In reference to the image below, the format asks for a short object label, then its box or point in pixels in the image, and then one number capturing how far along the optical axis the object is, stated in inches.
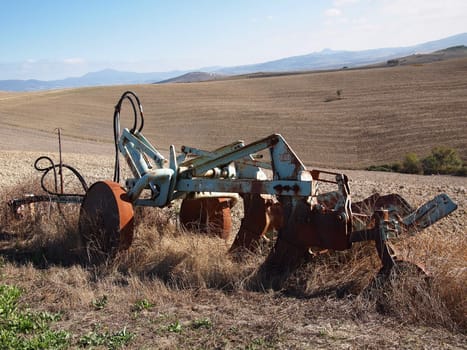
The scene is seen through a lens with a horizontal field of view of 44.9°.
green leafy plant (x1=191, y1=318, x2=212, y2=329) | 161.1
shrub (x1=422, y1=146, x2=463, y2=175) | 917.2
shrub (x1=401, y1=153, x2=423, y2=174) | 925.8
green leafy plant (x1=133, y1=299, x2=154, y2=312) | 178.2
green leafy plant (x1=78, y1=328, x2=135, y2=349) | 149.3
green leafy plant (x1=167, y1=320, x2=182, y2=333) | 157.6
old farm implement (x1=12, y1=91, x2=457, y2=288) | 193.0
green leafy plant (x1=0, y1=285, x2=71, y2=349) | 148.2
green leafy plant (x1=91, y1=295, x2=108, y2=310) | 180.7
